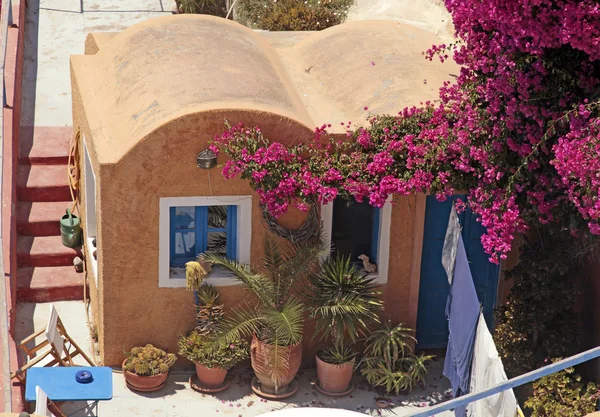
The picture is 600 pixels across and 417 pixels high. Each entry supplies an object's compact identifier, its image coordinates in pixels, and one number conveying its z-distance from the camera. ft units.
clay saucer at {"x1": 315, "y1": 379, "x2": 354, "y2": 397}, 41.73
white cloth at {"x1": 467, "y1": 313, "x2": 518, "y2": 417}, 34.76
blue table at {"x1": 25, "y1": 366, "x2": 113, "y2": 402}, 36.27
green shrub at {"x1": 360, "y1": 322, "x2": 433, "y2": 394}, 41.68
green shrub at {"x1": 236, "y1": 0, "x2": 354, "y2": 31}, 63.72
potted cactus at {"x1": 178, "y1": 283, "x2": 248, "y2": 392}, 40.81
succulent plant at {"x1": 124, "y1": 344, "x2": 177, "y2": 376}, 40.78
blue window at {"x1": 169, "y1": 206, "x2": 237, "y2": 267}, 40.86
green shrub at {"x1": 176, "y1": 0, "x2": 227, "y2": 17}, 68.23
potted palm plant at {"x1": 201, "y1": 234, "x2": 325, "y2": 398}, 40.24
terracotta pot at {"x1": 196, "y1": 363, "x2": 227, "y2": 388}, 41.04
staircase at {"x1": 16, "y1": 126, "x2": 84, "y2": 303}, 47.03
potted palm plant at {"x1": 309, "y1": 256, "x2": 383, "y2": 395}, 40.50
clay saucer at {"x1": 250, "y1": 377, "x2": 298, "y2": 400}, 41.32
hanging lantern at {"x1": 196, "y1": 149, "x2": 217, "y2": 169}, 38.75
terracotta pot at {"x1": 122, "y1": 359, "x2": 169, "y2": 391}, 40.93
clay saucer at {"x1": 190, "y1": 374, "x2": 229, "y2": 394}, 41.45
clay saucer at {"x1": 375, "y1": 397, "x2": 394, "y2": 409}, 41.24
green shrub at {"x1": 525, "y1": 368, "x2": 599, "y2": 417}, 36.11
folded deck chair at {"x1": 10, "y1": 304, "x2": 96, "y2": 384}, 38.83
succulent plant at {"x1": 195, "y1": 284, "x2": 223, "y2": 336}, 41.06
